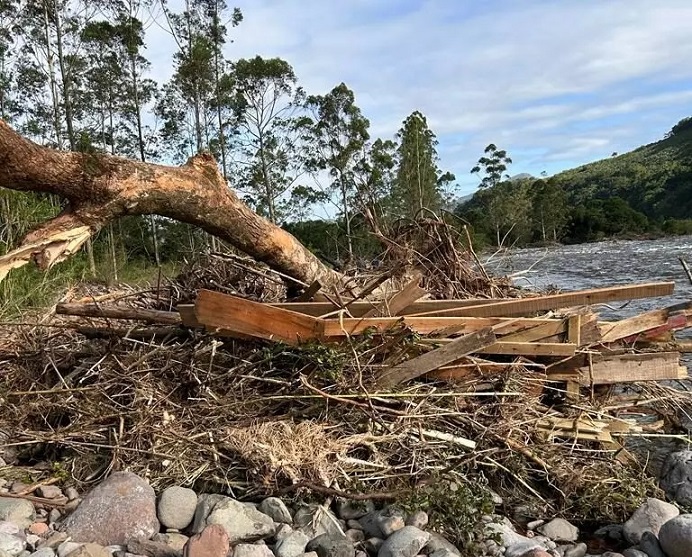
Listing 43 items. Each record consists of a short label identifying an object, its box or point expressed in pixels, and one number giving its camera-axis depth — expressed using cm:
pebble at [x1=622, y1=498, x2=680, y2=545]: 357
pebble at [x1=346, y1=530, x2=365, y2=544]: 330
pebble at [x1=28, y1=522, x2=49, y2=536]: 320
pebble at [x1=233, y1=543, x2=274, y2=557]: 293
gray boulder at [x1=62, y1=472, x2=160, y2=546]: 314
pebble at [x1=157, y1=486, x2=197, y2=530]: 333
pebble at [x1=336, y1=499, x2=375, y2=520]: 349
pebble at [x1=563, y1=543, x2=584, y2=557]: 341
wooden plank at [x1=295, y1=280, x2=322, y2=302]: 486
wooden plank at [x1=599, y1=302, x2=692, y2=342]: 484
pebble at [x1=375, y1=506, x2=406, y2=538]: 328
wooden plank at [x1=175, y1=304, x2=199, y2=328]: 436
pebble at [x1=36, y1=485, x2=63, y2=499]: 361
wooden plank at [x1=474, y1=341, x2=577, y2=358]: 430
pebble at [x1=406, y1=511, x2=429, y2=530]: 331
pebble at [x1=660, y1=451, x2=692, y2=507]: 414
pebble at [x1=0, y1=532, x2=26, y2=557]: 292
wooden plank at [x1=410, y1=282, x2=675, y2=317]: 452
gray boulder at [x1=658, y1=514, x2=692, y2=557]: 322
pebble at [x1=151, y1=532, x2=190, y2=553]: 313
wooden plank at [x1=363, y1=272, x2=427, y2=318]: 443
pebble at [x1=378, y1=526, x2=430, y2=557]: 303
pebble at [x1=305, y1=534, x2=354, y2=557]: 301
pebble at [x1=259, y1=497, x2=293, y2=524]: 336
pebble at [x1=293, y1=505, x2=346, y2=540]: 323
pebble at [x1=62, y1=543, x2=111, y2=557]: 274
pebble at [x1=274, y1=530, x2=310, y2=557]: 304
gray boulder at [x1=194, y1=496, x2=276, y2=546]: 318
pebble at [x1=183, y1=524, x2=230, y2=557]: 278
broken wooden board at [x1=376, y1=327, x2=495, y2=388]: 390
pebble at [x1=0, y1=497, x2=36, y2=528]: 326
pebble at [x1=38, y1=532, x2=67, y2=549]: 301
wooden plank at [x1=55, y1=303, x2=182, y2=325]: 477
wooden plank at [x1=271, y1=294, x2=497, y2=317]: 459
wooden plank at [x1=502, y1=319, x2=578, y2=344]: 441
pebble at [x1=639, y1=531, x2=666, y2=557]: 335
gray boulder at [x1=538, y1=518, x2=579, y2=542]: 363
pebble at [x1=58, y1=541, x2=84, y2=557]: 287
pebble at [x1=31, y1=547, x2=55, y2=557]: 285
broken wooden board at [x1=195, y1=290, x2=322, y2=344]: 402
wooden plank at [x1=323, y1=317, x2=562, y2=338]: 407
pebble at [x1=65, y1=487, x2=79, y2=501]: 361
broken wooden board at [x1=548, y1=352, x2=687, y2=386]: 463
